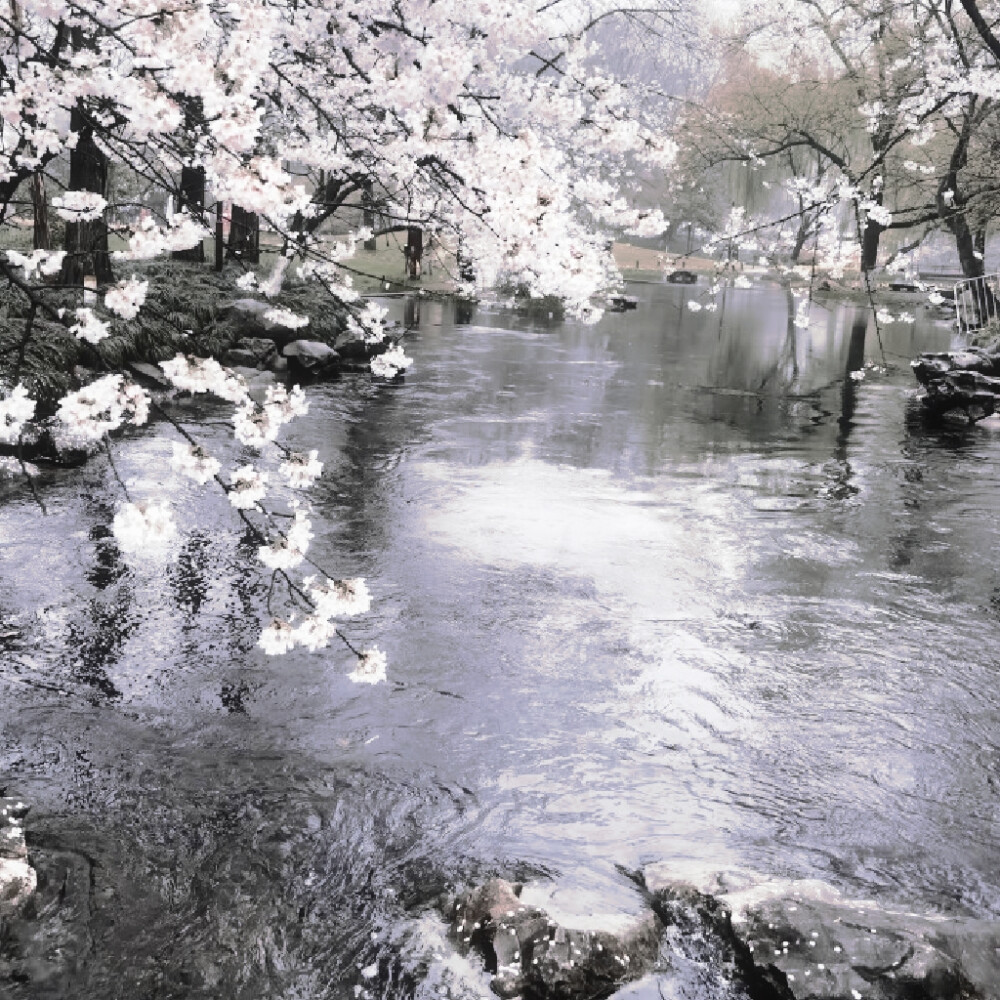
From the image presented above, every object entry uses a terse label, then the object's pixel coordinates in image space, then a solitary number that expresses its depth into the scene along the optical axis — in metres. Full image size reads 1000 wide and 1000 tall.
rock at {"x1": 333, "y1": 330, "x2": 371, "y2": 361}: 18.50
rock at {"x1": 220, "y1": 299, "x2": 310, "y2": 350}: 16.73
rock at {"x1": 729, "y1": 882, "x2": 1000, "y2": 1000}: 3.62
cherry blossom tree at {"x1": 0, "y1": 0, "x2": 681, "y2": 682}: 3.84
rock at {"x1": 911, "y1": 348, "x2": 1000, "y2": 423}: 15.15
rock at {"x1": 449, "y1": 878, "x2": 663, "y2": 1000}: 3.74
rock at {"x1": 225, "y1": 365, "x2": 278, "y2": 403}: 14.52
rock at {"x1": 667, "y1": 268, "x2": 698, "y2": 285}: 48.84
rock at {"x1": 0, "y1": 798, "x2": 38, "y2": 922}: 3.92
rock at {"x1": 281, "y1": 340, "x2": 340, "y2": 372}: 16.72
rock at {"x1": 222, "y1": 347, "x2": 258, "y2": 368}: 15.98
